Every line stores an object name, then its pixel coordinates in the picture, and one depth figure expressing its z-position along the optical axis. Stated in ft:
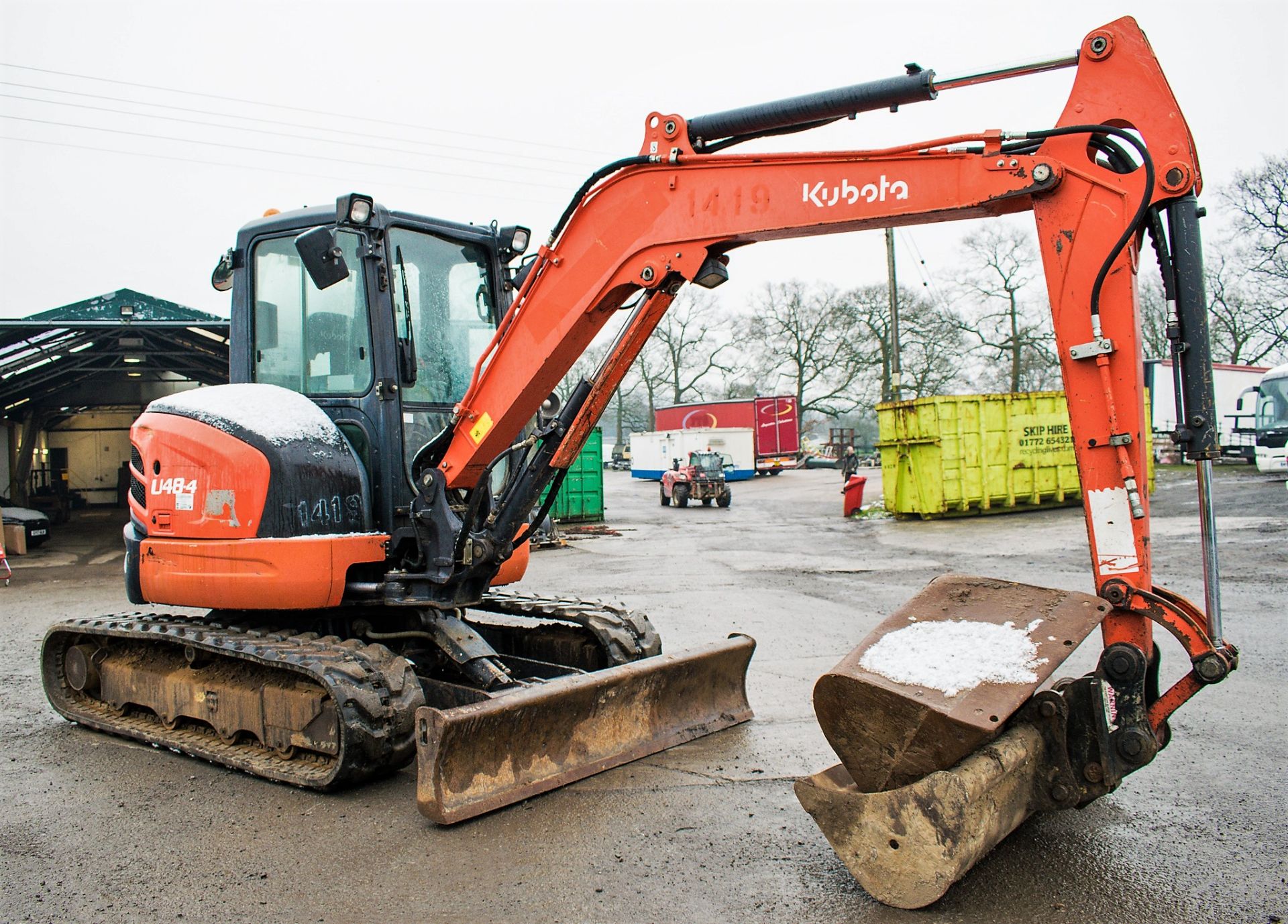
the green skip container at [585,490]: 77.27
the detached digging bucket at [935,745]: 11.66
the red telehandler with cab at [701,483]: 97.60
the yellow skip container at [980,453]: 65.98
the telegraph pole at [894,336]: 85.92
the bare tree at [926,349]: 173.99
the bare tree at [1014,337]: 160.76
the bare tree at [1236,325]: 141.08
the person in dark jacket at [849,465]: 91.91
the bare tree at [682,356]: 220.02
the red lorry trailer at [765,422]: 163.32
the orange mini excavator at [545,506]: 12.45
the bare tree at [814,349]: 199.62
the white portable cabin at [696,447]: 141.38
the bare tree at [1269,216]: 122.01
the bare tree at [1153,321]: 146.41
